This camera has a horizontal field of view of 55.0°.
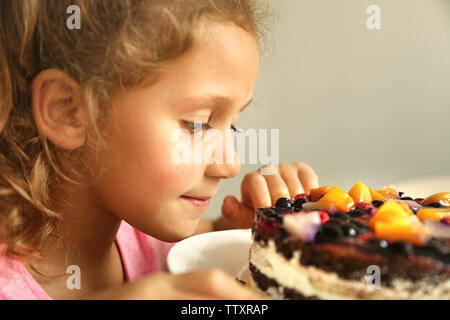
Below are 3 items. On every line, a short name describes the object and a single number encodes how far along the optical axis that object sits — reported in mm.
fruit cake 502
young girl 691
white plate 709
